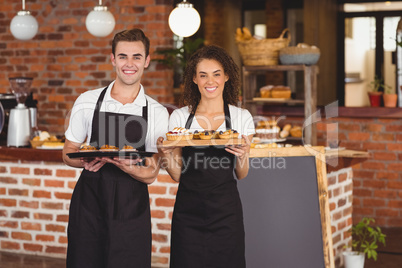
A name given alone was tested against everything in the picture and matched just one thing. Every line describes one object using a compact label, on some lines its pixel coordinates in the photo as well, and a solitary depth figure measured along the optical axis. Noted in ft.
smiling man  8.27
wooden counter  14.21
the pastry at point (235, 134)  8.41
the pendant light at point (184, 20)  17.02
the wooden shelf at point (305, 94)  18.34
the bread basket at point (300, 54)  18.07
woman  8.57
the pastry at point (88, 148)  8.12
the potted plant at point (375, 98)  21.07
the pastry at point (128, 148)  8.20
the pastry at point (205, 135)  8.48
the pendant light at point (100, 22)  15.94
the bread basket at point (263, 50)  18.51
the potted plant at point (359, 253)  13.66
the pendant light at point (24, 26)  16.25
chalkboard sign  10.88
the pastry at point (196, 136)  8.54
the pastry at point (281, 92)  19.21
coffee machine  15.70
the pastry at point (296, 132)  19.29
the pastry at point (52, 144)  15.21
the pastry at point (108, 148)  8.13
